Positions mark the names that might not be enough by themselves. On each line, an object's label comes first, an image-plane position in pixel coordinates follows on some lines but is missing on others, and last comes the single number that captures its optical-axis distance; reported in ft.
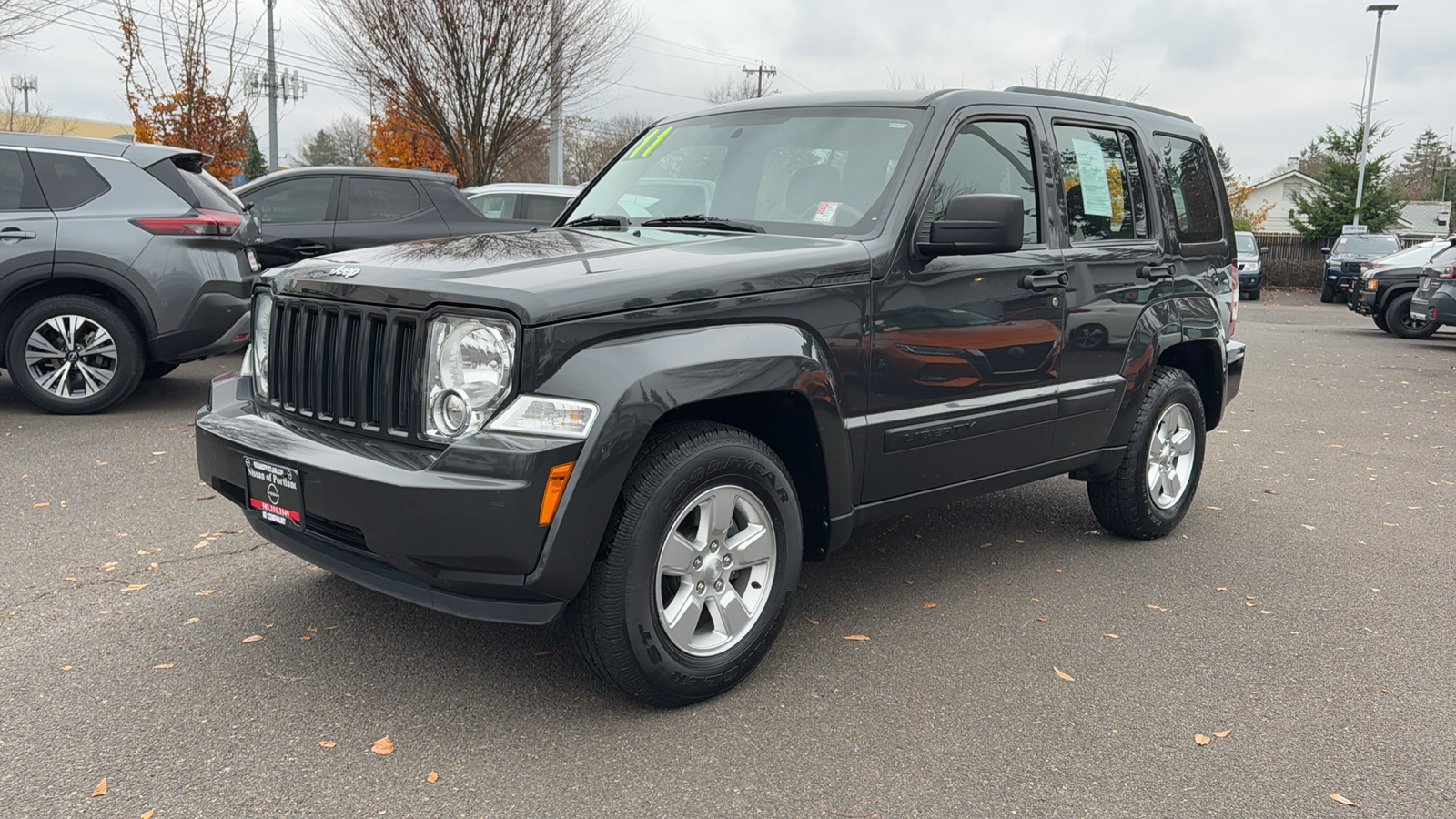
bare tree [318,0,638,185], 62.34
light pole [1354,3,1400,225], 116.26
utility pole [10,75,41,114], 144.03
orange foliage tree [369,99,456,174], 67.26
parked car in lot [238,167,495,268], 32.53
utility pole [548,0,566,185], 62.49
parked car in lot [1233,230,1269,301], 85.51
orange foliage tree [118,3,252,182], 62.85
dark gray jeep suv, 9.56
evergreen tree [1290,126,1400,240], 111.96
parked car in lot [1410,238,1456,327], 49.32
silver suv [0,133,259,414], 23.48
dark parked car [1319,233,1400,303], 81.56
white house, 256.73
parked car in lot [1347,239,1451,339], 57.52
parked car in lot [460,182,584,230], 44.49
